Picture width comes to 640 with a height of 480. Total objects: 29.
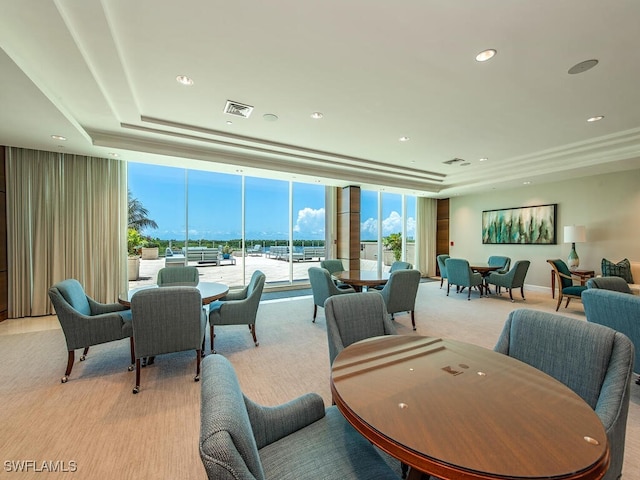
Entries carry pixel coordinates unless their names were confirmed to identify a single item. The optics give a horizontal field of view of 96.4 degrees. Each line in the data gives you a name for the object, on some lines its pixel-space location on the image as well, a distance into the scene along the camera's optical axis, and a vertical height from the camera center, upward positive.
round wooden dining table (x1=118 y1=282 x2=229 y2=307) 2.90 -0.63
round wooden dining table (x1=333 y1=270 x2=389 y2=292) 4.06 -0.61
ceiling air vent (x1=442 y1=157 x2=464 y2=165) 5.95 +1.63
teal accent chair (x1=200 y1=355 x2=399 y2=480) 0.66 -0.82
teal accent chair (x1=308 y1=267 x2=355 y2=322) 4.02 -0.72
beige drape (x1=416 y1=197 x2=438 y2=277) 9.41 +0.08
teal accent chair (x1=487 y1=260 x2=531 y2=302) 5.75 -0.81
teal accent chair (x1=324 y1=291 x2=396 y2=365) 1.92 -0.58
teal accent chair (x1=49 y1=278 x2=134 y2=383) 2.56 -0.81
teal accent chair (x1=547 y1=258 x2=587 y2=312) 4.93 -0.84
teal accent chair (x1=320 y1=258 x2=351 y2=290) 5.55 -0.56
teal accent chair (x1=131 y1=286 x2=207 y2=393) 2.41 -0.73
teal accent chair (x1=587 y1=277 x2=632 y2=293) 3.02 -0.49
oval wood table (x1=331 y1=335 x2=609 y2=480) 0.80 -0.62
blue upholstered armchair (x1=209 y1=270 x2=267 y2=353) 3.25 -0.85
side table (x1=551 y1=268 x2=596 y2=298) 5.67 -0.72
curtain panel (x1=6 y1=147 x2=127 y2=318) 4.54 +0.19
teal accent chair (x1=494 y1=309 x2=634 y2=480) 1.13 -0.61
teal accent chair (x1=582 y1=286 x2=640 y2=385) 2.25 -0.62
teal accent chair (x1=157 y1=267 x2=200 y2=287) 4.00 -0.56
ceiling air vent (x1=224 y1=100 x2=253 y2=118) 3.50 +1.62
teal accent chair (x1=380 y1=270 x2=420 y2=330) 3.83 -0.73
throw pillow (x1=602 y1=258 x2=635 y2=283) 5.15 -0.58
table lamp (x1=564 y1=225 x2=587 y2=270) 5.79 +0.00
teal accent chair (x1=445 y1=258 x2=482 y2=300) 6.02 -0.80
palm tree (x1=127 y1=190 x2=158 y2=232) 6.23 +0.44
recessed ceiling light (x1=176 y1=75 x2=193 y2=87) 2.92 +1.63
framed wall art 6.89 +0.33
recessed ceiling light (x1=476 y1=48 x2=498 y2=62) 2.49 +1.62
